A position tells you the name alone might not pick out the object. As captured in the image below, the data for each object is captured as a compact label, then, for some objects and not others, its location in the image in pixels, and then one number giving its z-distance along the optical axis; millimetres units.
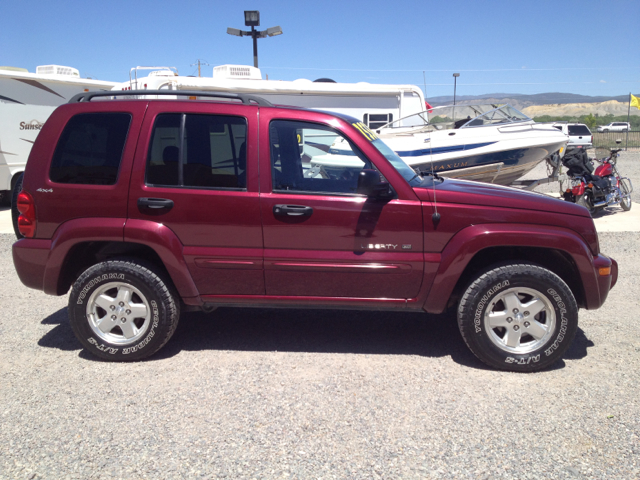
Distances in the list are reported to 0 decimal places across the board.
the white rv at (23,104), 11383
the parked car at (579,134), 26938
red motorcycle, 10141
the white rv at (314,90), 10703
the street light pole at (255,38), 15781
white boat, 9969
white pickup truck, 59791
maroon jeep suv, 3775
